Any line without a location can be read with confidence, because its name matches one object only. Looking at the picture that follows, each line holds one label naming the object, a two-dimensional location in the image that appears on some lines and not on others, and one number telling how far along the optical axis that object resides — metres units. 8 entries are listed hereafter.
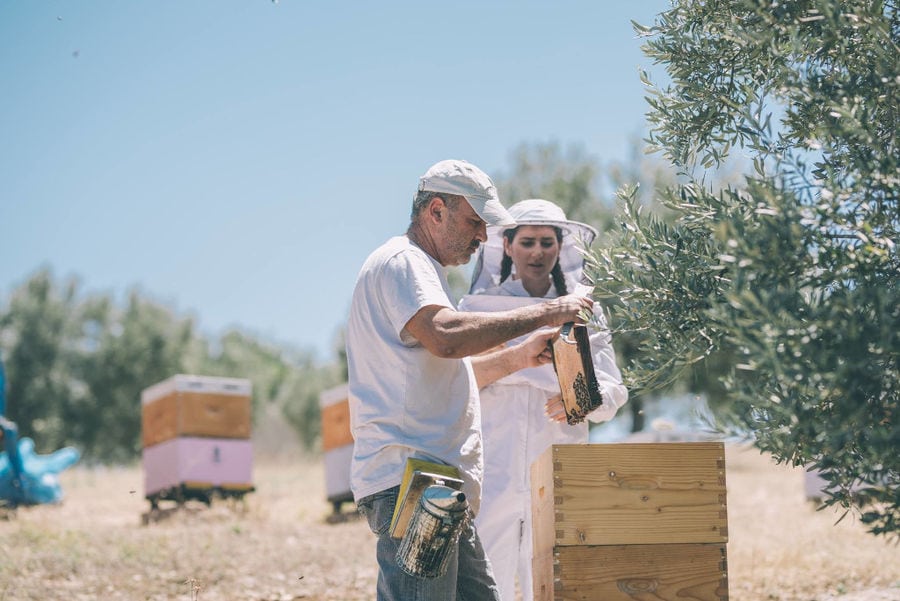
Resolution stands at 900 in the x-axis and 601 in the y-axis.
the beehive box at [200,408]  14.13
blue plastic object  13.66
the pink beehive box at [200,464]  14.06
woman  5.59
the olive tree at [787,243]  3.49
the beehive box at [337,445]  14.30
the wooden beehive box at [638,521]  4.41
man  4.05
